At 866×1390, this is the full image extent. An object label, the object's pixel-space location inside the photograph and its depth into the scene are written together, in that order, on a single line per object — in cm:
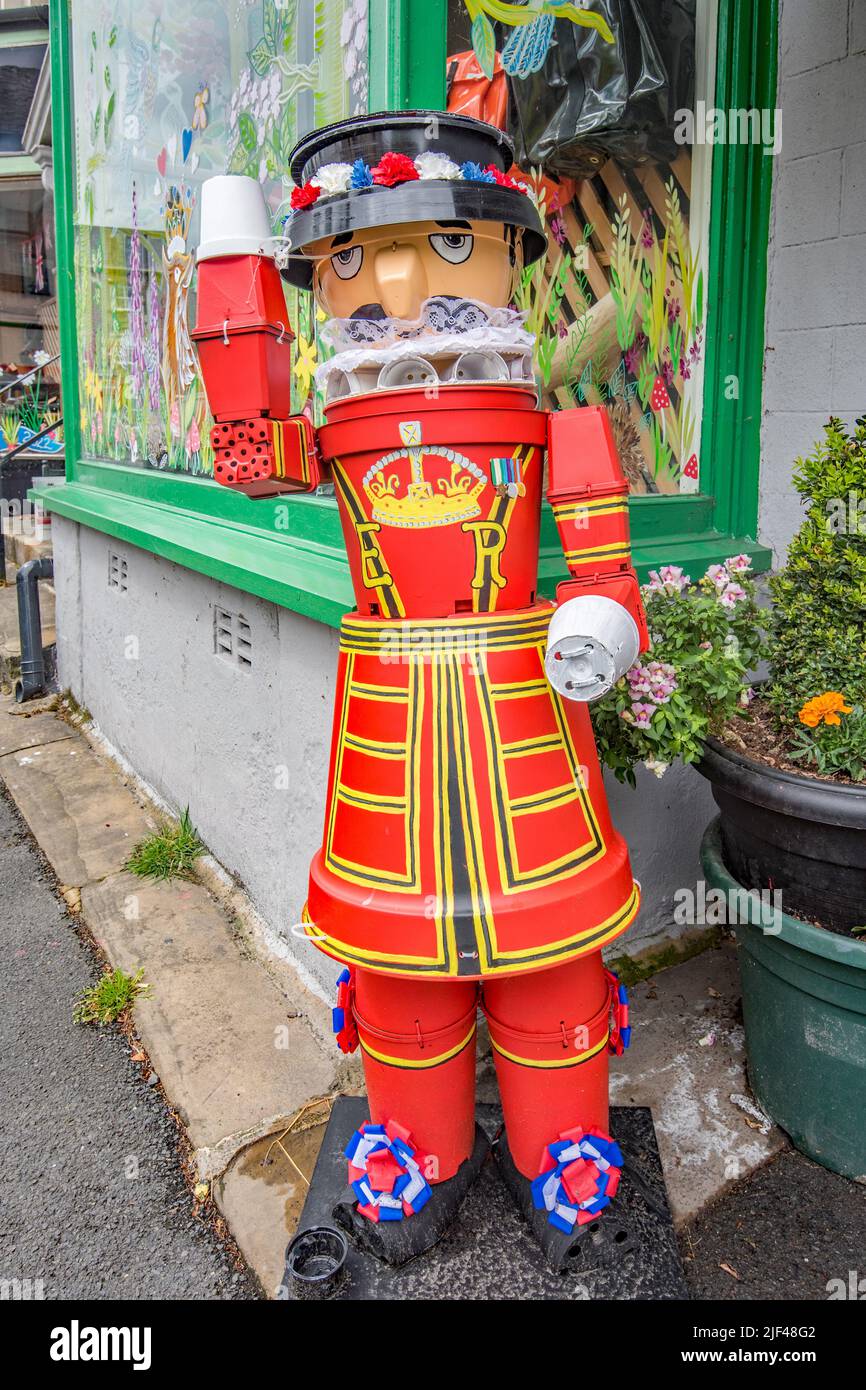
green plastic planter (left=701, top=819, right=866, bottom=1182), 191
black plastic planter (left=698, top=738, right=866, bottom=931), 184
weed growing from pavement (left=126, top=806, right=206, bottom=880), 351
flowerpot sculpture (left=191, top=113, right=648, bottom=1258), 155
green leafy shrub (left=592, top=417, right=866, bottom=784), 184
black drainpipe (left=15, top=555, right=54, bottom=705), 534
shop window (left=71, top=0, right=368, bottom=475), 249
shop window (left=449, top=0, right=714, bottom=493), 261
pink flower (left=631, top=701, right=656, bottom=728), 179
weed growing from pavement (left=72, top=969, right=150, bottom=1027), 277
